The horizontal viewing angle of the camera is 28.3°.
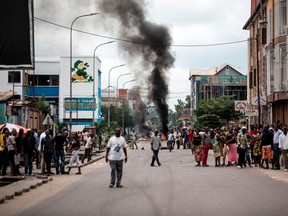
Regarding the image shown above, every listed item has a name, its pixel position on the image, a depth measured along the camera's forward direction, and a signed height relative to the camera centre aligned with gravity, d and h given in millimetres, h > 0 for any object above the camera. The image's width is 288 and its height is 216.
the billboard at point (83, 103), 73375 +1580
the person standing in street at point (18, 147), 20858 -1179
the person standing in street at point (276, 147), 23156 -1284
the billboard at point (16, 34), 16812 +2421
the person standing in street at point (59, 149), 21969 -1298
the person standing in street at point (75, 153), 22281 -1478
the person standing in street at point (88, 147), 30016 -1712
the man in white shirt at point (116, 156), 16547 -1184
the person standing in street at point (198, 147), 26312 -1474
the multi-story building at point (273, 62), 38250 +3835
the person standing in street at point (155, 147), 26531 -1472
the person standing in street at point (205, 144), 25812 -1314
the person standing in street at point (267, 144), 23656 -1202
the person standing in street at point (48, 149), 21391 -1269
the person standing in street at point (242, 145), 24344 -1268
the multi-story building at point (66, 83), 85125 +4934
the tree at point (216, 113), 68000 +272
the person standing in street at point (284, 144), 22281 -1118
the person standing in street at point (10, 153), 20516 -1351
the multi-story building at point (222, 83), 104562 +5956
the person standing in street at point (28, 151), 21062 -1320
